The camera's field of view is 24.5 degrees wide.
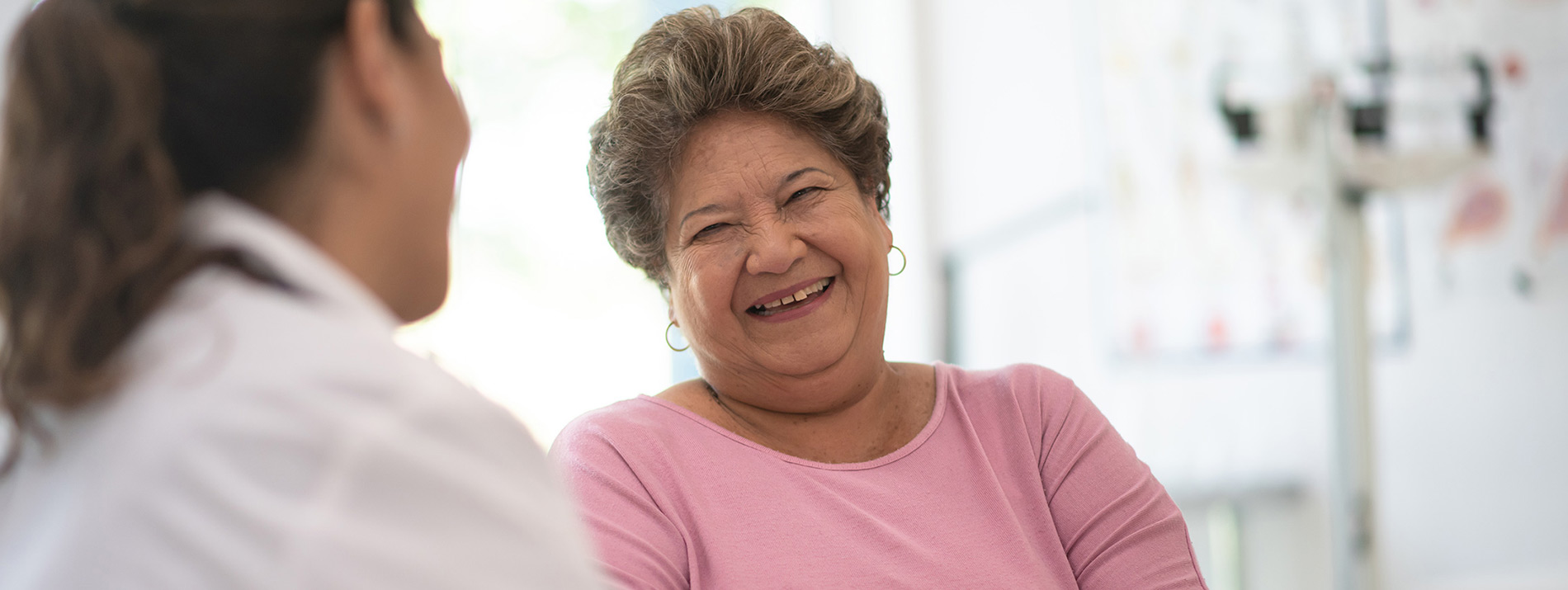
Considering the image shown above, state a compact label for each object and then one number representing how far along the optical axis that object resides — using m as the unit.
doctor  1.43
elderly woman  2.14
